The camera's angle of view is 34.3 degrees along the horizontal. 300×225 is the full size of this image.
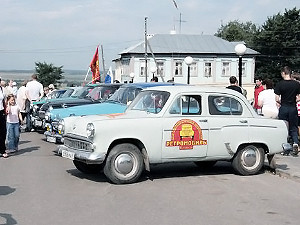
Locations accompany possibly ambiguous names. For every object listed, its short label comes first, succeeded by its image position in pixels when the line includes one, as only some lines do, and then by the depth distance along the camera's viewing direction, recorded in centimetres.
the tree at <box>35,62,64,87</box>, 8350
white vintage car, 834
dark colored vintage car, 1494
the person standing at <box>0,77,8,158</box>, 1191
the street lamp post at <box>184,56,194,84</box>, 2314
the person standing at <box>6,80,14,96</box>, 2107
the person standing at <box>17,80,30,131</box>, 1831
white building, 6512
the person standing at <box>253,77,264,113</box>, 1370
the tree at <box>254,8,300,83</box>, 6700
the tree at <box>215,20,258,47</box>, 9625
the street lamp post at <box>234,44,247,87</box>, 1531
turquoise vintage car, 1236
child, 1258
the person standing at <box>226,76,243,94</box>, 1308
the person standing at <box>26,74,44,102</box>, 1878
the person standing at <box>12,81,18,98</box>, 2522
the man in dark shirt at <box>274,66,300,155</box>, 1116
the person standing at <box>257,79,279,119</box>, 1227
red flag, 2912
